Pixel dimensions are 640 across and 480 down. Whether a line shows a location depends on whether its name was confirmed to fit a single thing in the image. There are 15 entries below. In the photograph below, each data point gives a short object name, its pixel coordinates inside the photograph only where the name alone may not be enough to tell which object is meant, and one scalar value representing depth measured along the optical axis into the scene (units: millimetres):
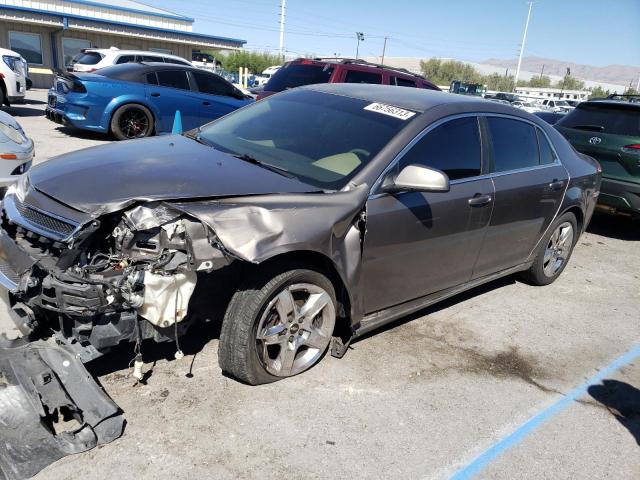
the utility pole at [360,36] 70119
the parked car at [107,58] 13336
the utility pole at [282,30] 54912
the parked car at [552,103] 38569
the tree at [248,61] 81562
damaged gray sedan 2621
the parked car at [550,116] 13330
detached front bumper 2375
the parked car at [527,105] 33103
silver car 5246
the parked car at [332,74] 9656
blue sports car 9620
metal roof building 23000
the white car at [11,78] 12430
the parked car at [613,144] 6996
